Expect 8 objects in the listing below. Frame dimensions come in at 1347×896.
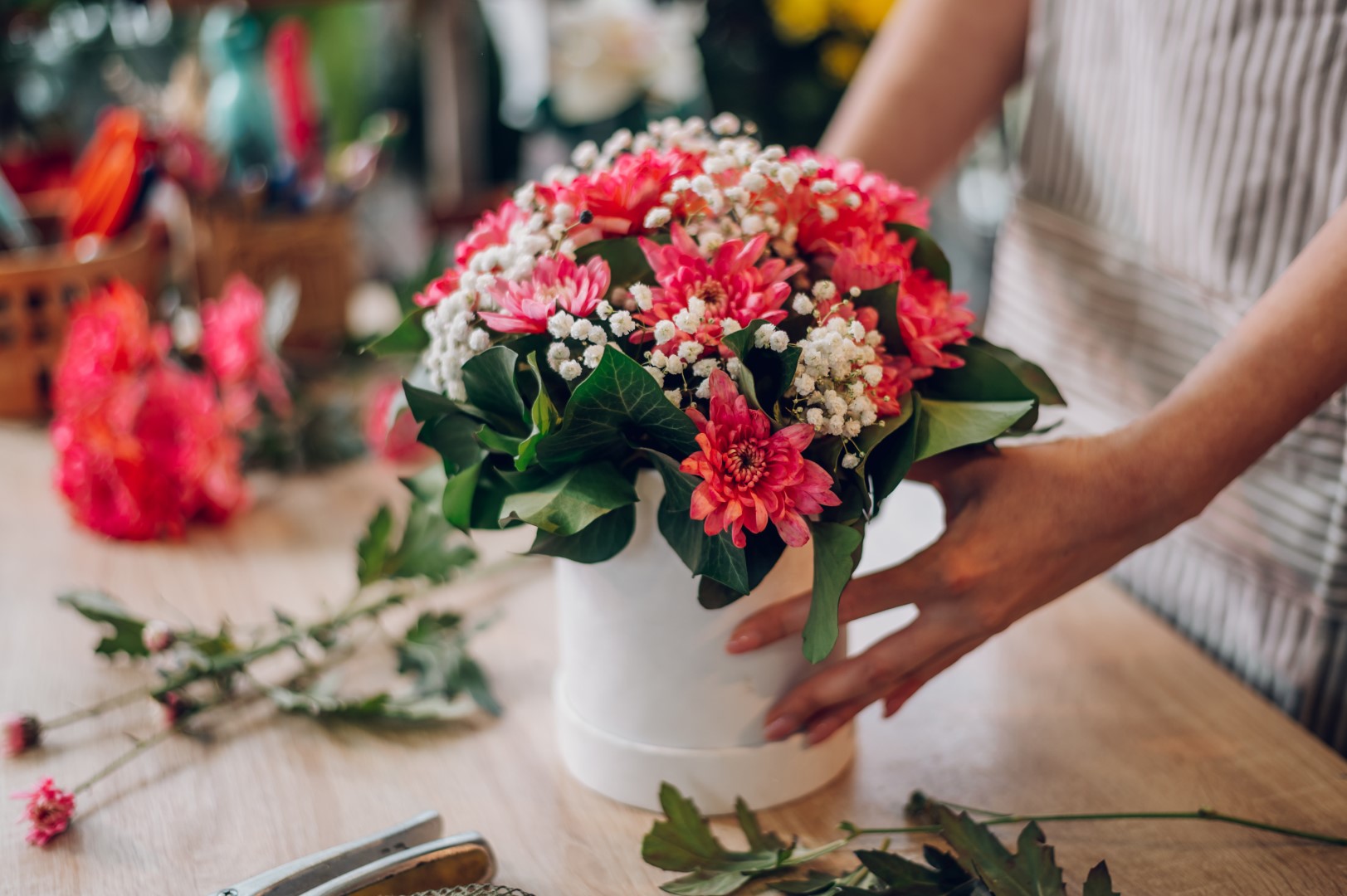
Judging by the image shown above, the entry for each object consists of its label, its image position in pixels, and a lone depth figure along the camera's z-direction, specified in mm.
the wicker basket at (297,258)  1235
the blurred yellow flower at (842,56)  1433
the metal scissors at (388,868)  553
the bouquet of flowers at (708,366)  509
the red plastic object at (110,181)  1160
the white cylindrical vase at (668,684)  601
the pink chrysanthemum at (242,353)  1071
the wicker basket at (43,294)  1133
